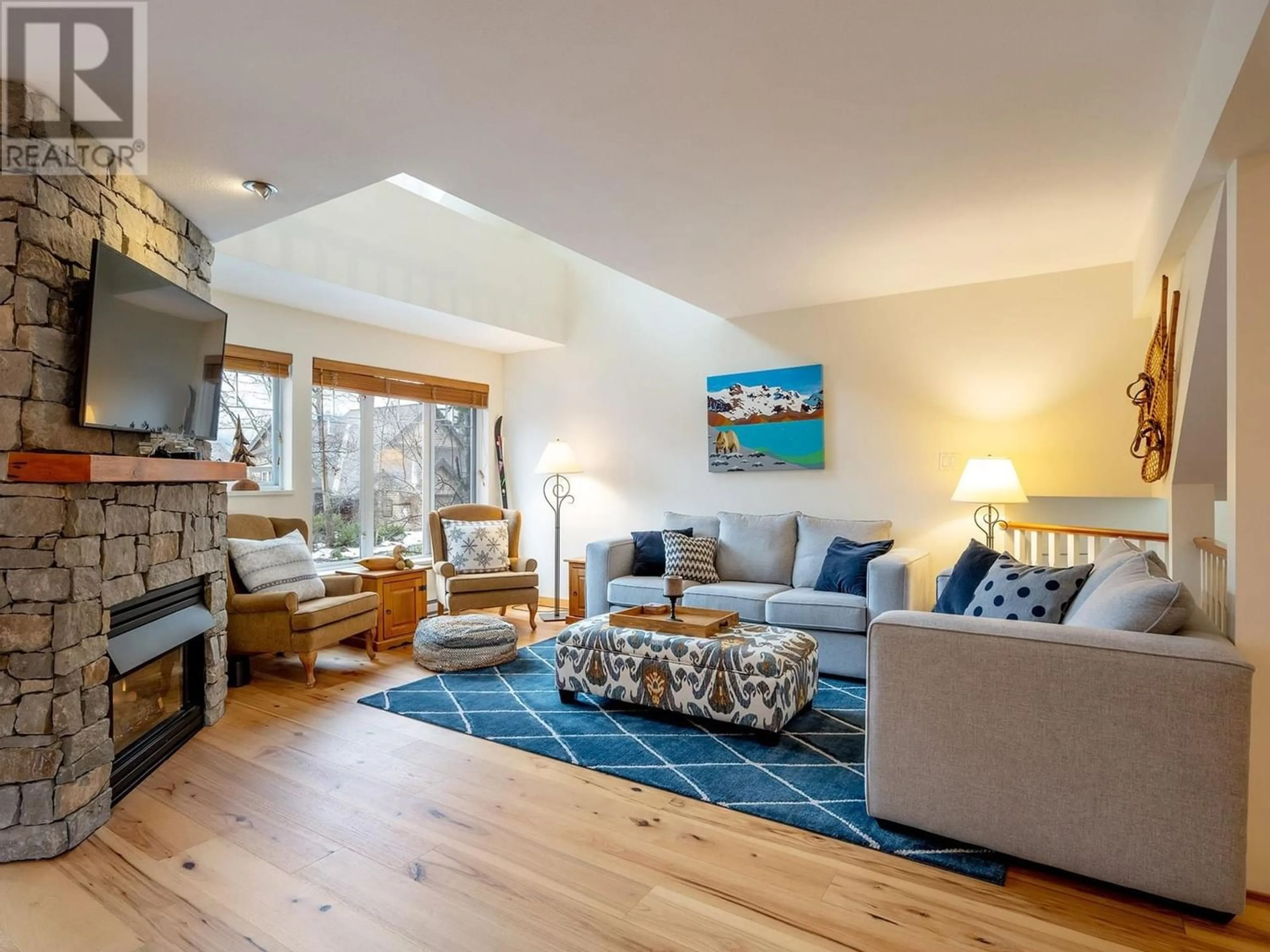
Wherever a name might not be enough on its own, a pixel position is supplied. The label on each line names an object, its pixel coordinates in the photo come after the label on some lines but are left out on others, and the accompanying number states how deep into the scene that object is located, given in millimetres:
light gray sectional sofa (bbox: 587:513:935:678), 3820
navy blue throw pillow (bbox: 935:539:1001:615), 2863
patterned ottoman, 2904
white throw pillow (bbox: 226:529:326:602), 3807
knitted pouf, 4059
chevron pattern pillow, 4699
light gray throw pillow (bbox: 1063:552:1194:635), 1901
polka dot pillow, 2383
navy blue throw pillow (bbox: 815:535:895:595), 4062
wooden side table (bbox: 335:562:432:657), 4559
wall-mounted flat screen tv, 2266
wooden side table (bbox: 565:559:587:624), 5449
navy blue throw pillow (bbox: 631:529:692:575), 4922
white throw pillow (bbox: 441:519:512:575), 5094
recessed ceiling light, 2754
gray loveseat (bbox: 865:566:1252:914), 1742
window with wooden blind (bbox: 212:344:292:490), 4316
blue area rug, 2248
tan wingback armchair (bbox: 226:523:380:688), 3662
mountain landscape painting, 4961
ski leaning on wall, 6371
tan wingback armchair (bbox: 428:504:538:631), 4844
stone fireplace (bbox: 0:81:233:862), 2078
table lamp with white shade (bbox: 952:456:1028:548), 3891
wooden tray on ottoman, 3246
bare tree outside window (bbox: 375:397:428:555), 5492
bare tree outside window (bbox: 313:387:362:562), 4996
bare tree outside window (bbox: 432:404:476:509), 6004
